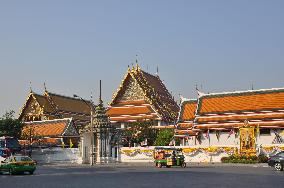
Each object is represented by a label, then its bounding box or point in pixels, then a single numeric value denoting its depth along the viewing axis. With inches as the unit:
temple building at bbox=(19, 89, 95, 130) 3117.6
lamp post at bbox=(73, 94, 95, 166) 1754.4
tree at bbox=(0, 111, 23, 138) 2539.4
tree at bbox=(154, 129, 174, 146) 2446.0
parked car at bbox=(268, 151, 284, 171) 1190.3
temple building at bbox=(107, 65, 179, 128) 2864.2
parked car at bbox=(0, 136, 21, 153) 1680.6
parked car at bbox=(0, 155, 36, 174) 1107.3
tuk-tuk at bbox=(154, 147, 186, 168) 1427.5
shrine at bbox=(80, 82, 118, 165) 1941.1
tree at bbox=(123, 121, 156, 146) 2503.7
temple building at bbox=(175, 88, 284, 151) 2220.7
